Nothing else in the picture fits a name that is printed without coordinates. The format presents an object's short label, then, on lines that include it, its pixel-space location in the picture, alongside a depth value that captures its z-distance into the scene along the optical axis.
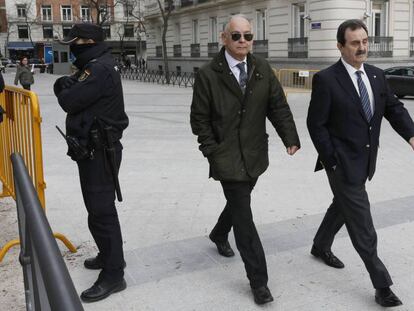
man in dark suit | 3.58
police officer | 3.61
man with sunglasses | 3.65
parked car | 19.22
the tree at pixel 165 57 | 30.71
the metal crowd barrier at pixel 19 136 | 4.41
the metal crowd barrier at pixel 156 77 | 30.52
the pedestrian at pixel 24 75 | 21.78
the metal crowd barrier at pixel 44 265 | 1.20
